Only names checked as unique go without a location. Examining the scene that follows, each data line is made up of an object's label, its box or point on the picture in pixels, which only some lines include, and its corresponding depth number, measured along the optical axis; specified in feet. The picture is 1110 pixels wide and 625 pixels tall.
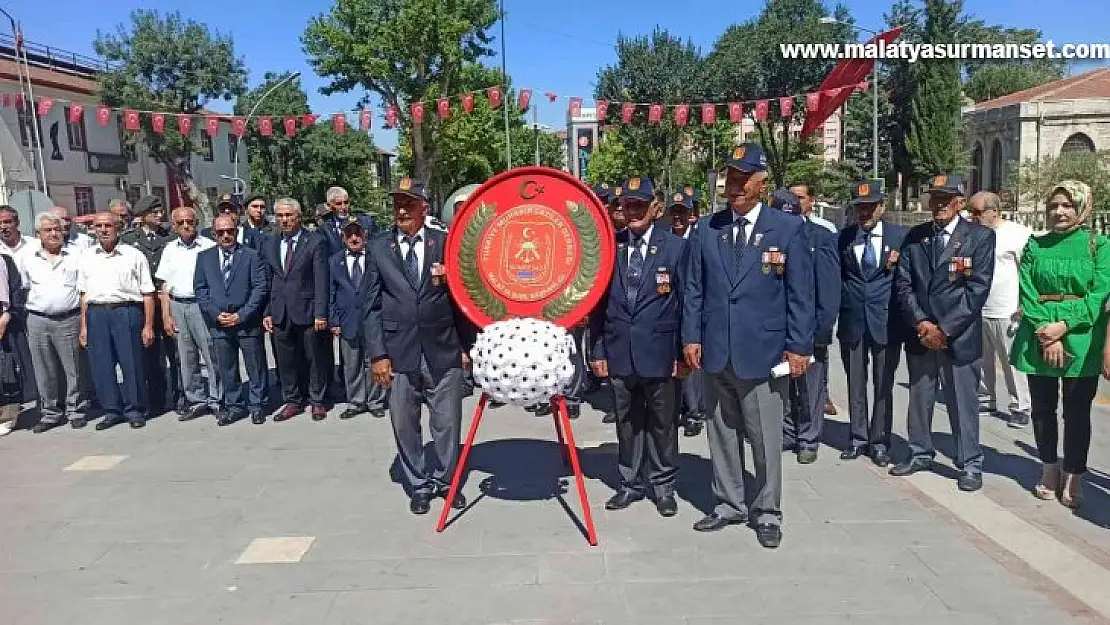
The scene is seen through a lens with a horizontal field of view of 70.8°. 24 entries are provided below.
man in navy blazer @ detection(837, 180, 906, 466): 18.79
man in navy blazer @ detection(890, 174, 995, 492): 16.74
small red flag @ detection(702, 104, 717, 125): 65.76
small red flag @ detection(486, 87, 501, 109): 67.62
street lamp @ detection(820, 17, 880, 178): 84.67
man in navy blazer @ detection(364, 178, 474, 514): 15.89
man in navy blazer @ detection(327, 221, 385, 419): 24.57
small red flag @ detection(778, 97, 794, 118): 64.03
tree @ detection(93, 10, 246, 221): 113.91
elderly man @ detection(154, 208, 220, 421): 24.70
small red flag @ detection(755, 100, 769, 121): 61.66
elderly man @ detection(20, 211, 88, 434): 23.40
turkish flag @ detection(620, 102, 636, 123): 64.90
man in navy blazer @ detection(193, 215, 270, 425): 23.98
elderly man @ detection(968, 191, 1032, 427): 22.47
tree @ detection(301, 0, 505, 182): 116.37
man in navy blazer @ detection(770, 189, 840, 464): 18.08
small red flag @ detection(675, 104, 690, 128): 66.23
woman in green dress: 15.47
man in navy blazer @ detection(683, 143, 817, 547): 14.05
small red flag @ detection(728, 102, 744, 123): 66.39
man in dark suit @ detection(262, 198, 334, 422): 24.38
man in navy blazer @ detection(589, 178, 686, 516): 15.40
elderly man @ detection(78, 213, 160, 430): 23.39
